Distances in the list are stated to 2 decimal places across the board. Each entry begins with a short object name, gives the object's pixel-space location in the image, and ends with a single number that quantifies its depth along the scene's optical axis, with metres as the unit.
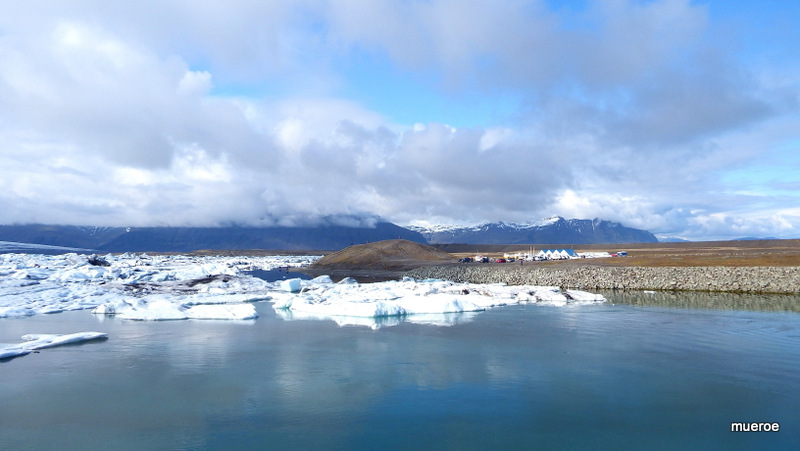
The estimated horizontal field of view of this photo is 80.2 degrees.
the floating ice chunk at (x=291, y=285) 31.70
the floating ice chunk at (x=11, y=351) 12.19
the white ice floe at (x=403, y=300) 19.70
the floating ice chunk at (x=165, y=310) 19.16
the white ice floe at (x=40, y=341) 12.44
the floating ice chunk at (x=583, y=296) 25.36
